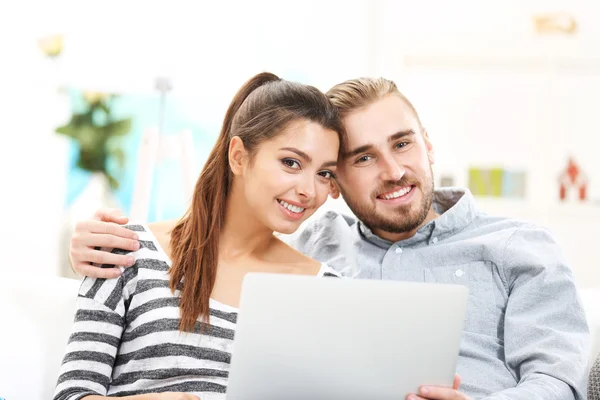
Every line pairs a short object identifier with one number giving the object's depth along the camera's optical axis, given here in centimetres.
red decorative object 348
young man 173
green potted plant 373
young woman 166
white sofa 182
